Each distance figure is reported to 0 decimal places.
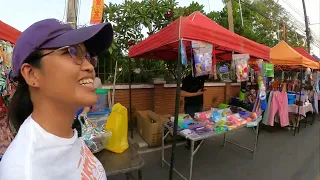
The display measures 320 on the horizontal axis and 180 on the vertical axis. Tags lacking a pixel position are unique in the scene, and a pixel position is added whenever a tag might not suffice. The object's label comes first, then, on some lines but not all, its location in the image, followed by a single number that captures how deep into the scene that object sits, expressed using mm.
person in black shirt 3840
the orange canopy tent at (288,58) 4986
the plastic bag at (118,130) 1875
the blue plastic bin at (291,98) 5574
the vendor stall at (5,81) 1745
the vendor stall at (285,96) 5086
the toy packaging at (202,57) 2475
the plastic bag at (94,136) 1730
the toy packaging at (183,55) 2339
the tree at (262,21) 7933
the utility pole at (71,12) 3539
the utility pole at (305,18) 12272
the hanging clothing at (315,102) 6309
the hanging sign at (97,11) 3742
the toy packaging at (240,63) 3184
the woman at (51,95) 614
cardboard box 4004
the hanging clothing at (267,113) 5175
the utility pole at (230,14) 5594
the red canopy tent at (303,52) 6668
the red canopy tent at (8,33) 1874
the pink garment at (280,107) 5098
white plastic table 2537
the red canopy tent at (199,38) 2295
